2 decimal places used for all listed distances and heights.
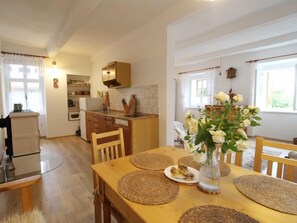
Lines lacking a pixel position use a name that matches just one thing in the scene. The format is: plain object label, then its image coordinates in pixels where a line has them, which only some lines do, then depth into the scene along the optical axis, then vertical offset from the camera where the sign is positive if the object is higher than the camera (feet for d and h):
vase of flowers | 2.68 -0.52
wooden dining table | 2.28 -1.62
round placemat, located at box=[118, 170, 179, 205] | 2.62 -1.59
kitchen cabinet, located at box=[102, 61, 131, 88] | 10.97 +1.69
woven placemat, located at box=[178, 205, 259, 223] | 2.18 -1.61
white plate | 3.10 -1.55
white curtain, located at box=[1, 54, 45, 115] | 13.19 +2.72
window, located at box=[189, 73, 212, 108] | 18.78 +1.03
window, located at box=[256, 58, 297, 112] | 14.15 +1.27
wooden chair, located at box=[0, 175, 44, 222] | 3.41 -1.88
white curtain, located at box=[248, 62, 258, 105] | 15.16 +1.55
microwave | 16.58 -1.81
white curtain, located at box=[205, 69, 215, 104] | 17.85 +2.11
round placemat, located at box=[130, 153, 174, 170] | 3.82 -1.56
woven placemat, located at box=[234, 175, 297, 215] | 2.48 -1.60
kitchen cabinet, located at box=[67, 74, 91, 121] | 16.90 +0.89
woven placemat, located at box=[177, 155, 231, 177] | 3.57 -1.58
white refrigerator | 14.19 -0.72
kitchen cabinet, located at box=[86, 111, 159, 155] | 8.45 -1.75
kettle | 8.59 -0.50
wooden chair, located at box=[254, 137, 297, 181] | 3.60 -1.41
